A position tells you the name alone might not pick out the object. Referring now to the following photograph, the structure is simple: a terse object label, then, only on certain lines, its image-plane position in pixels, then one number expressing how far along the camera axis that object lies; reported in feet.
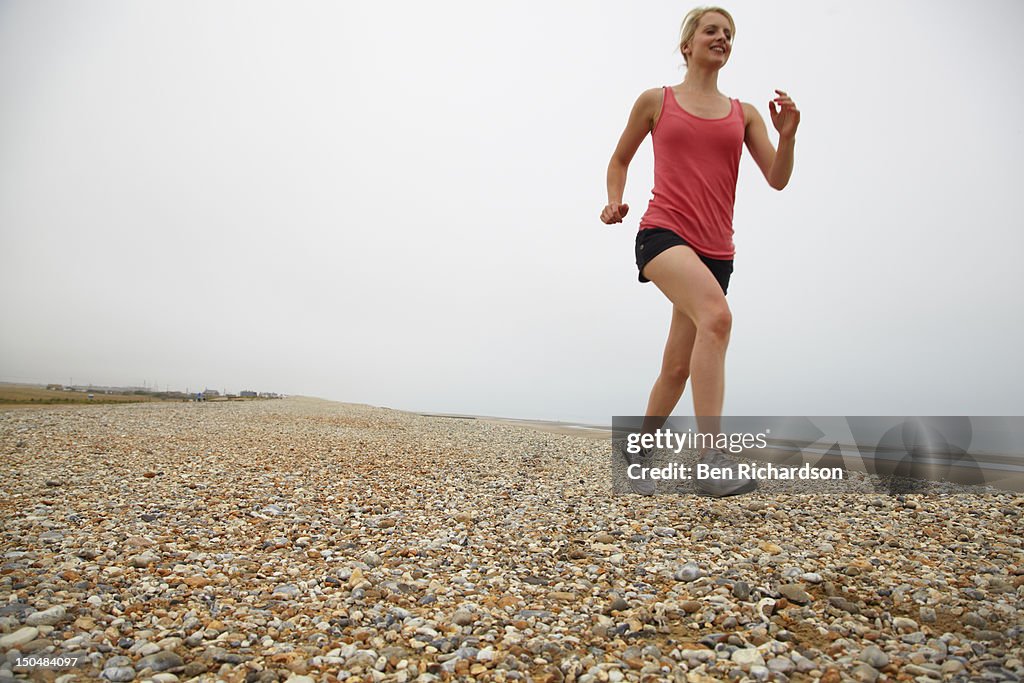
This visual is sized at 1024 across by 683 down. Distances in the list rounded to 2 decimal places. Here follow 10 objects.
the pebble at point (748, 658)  6.67
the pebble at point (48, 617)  7.91
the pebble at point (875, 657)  6.64
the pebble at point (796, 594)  8.27
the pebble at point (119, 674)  6.59
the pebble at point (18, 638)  7.23
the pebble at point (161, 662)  6.80
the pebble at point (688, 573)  9.17
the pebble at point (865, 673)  6.30
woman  11.99
